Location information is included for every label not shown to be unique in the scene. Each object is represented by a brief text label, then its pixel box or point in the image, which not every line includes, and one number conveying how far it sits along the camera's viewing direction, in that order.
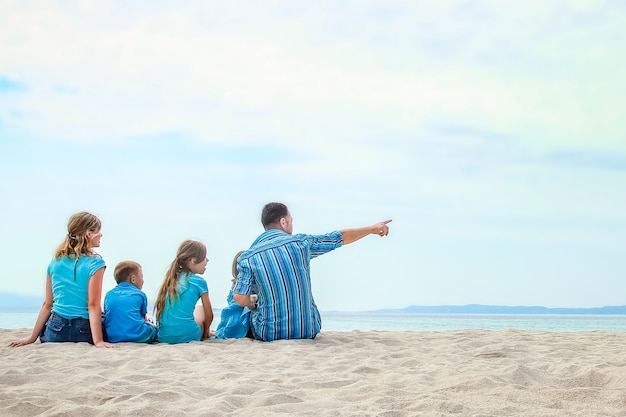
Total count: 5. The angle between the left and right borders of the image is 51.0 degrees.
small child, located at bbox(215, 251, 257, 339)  6.05
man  5.70
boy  5.72
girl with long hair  5.82
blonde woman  5.52
